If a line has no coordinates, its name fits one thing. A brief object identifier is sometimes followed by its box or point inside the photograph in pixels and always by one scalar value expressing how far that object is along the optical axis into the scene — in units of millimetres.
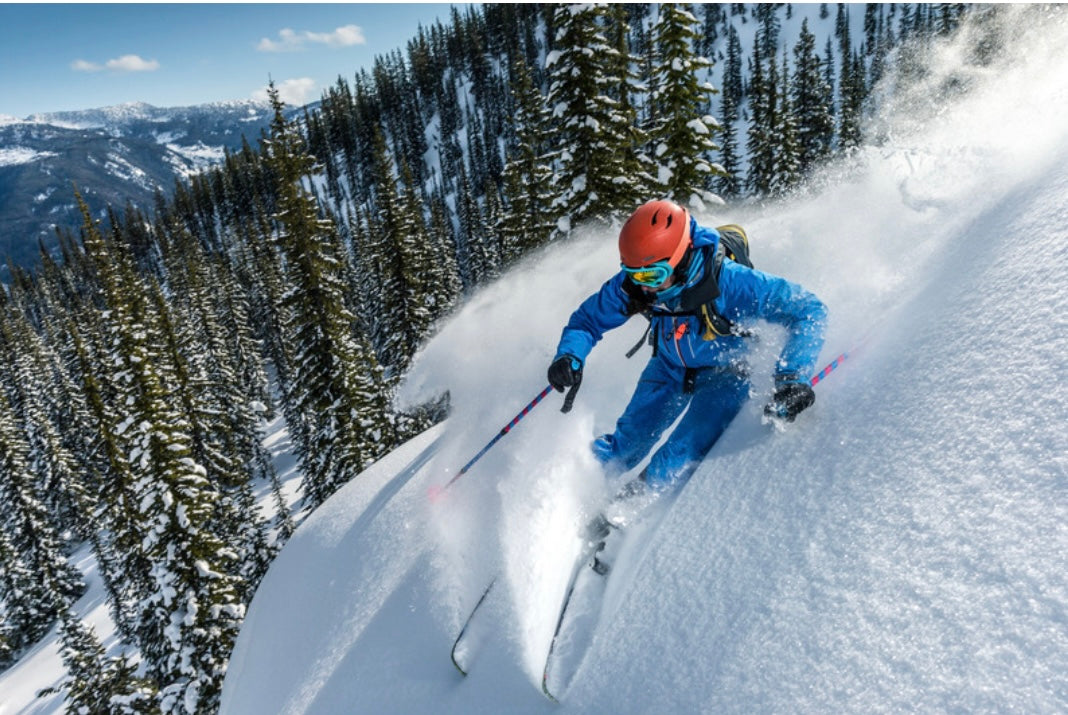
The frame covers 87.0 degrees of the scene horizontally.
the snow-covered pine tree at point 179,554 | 16469
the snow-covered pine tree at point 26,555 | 38750
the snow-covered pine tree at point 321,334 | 20859
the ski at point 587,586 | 3525
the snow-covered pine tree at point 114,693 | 17062
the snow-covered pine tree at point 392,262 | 28625
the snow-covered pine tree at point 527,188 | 24188
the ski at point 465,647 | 4082
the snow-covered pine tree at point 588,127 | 17562
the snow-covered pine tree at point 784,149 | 31453
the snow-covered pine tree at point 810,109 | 45781
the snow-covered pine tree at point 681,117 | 18703
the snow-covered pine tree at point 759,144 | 37475
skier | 4273
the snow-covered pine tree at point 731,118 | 58250
